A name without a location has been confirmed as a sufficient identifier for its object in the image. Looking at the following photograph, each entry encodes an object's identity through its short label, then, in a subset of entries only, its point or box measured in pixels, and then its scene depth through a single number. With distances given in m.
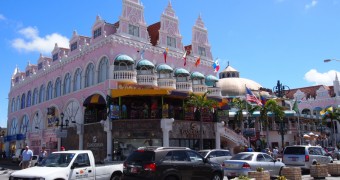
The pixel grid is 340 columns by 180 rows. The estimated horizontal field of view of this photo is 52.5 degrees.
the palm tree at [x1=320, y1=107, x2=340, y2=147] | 51.22
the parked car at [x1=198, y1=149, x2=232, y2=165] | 20.85
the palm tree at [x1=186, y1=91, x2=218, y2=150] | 28.97
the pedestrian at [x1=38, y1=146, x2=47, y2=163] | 24.24
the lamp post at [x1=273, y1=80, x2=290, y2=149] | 35.86
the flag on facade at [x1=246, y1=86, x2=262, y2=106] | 33.98
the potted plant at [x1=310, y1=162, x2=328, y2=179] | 16.31
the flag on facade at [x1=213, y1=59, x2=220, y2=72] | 37.72
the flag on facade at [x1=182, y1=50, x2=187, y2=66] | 34.63
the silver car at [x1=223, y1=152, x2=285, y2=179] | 15.77
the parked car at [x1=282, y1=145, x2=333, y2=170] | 19.98
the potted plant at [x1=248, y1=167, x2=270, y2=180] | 12.93
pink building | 28.66
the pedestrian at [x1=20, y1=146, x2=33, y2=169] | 20.25
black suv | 11.80
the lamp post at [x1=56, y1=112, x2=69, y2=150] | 32.86
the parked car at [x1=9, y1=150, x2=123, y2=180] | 11.77
